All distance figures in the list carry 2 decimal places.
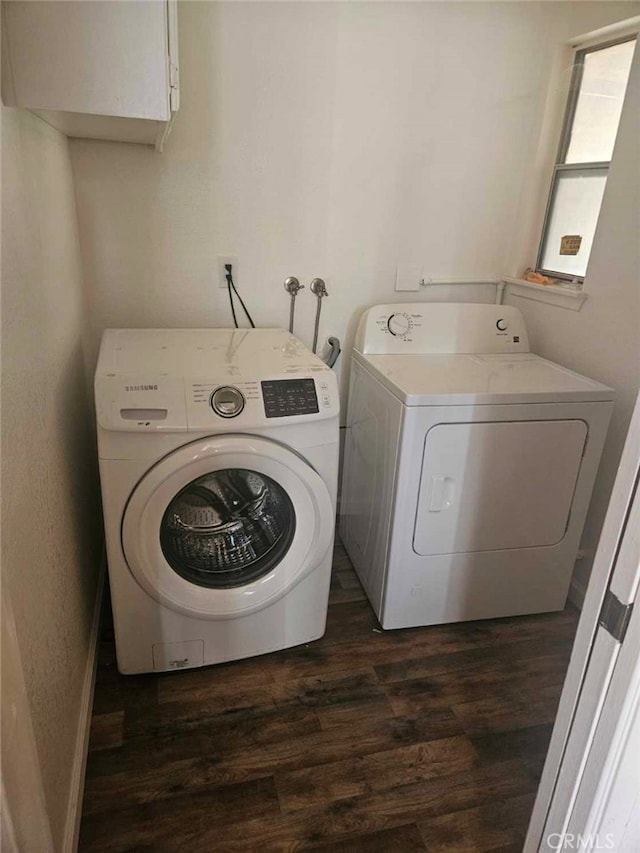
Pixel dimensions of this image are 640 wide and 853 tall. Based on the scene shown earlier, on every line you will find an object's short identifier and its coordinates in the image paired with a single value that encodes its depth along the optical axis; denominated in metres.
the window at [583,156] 2.00
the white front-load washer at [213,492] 1.43
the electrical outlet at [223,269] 2.08
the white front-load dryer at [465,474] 1.71
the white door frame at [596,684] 0.71
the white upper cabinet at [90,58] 1.05
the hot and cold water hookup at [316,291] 2.17
